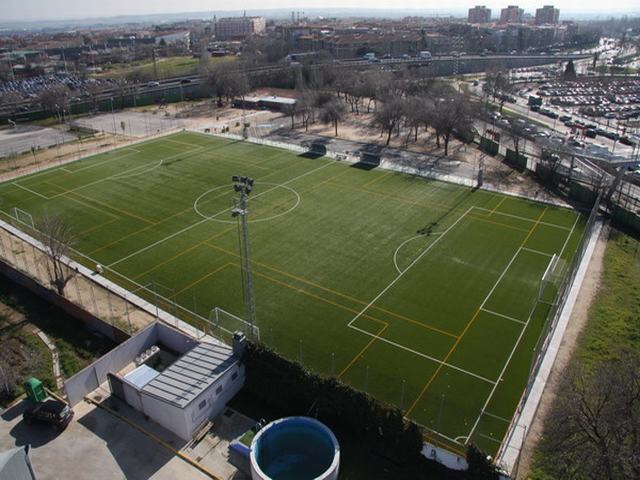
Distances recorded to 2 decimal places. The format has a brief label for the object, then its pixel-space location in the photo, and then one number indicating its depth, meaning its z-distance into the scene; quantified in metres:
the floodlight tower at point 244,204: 28.06
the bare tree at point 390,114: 73.25
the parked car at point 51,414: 25.89
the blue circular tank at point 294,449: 23.39
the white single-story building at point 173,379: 25.84
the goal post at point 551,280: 37.03
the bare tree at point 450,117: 68.06
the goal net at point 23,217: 48.55
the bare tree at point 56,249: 37.74
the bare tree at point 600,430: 18.77
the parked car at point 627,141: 82.51
